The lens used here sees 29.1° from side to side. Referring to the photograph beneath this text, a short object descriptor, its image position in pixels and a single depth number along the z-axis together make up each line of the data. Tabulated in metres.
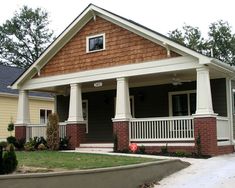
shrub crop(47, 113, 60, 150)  20.25
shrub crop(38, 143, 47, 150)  20.38
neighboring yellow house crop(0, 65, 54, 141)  28.94
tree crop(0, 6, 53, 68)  55.28
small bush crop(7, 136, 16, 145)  21.37
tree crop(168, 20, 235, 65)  50.09
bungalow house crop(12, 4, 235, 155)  17.11
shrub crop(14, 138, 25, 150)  21.58
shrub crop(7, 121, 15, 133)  26.48
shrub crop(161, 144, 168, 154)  17.25
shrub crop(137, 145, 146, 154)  17.63
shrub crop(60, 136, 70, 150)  20.36
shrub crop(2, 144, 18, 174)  9.85
